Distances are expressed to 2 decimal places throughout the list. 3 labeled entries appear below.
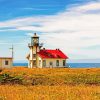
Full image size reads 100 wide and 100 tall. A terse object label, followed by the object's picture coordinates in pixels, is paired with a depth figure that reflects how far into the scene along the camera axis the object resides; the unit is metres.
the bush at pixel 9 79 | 37.69
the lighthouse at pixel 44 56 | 82.12
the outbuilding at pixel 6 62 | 75.81
